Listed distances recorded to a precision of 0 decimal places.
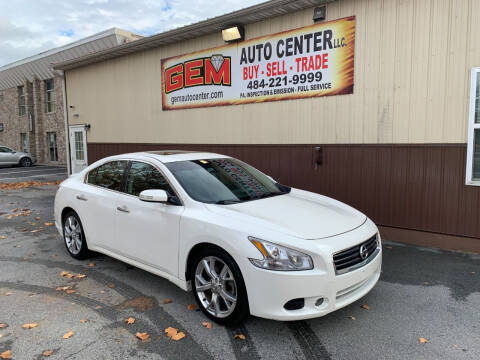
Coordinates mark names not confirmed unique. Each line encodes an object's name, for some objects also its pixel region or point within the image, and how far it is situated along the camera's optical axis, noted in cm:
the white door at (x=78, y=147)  1296
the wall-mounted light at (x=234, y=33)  796
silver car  2270
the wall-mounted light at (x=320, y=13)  688
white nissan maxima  317
